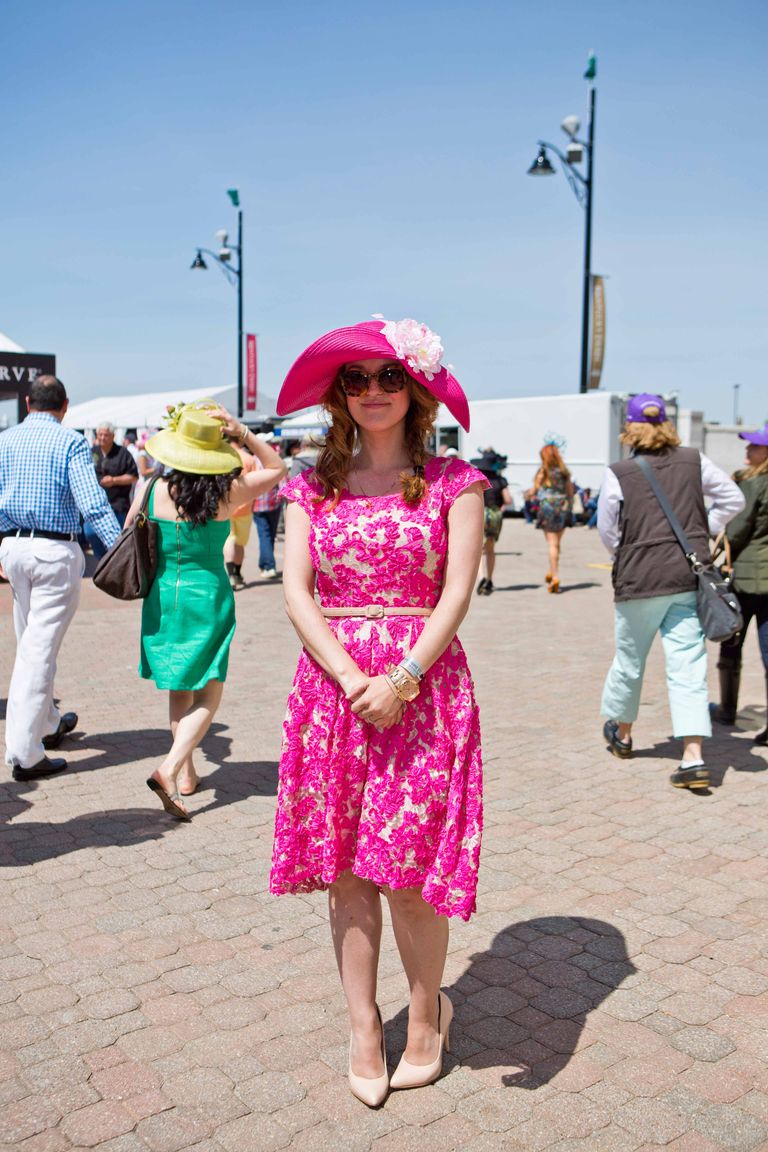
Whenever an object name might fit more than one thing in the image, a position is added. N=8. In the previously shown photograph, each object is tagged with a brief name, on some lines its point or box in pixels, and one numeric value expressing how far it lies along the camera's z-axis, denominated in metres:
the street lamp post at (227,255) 29.39
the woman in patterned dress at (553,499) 13.19
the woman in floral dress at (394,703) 2.72
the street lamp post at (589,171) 21.77
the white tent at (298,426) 24.80
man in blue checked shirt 5.36
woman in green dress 4.92
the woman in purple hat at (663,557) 5.37
